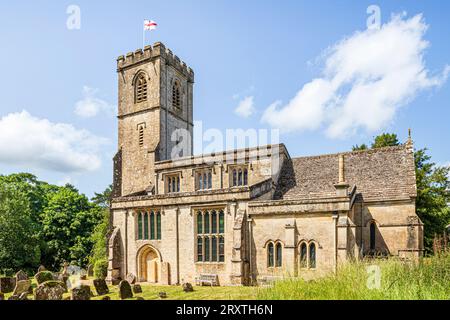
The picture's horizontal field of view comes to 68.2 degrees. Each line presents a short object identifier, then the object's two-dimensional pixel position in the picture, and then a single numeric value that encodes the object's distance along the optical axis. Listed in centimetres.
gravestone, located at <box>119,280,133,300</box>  1894
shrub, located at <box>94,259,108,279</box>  3008
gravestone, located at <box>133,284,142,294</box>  2077
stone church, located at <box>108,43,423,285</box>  2072
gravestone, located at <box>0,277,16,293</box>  2302
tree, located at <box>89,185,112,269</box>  3206
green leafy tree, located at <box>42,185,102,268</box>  4047
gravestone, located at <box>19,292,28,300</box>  1800
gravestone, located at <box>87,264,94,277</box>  3388
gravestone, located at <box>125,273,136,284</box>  2462
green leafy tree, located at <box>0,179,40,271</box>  3356
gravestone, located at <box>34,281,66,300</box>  1617
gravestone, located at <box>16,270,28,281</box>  2372
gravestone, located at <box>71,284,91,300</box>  1636
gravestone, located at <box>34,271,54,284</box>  2428
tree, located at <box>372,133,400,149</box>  3466
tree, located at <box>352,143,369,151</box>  3784
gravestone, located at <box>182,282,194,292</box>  2055
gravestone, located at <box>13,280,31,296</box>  2061
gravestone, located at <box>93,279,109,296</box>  2028
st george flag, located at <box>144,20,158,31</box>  3102
